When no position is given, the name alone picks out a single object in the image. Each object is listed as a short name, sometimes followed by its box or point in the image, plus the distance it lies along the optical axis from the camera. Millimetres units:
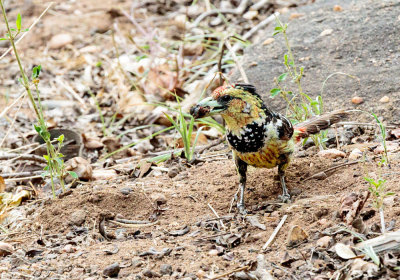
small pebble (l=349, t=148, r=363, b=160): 8242
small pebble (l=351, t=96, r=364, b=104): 10346
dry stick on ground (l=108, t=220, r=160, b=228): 7383
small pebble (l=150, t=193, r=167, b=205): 7930
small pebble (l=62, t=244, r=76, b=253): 6828
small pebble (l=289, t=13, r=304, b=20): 14586
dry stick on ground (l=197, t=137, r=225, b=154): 10387
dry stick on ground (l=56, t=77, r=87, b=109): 15071
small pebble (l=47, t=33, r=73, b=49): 17859
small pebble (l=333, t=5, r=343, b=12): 14078
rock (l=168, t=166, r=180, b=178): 9047
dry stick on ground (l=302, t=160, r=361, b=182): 7956
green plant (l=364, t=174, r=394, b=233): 5734
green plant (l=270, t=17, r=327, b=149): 8571
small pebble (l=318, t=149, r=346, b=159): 8449
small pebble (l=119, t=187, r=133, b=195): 8133
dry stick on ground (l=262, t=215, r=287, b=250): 6285
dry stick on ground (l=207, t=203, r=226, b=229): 7117
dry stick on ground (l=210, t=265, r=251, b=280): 5698
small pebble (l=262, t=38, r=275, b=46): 13641
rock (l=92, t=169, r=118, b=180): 9687
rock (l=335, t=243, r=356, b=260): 5629
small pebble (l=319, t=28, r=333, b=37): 12992
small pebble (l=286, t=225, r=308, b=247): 6141
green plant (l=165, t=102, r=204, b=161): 9500
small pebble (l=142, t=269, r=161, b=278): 5898
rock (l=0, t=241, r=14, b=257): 6957
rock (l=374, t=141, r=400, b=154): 8273
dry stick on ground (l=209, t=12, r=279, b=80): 15954
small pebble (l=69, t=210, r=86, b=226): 7402
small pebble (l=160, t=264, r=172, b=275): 5964
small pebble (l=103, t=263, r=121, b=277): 5977
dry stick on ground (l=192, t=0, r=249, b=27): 17556
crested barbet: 7270
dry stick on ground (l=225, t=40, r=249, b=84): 10391
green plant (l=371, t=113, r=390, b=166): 7488
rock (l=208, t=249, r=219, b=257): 6258
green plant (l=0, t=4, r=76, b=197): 7446
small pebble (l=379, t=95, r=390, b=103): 10097
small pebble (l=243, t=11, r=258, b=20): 17750
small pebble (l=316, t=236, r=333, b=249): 5922
